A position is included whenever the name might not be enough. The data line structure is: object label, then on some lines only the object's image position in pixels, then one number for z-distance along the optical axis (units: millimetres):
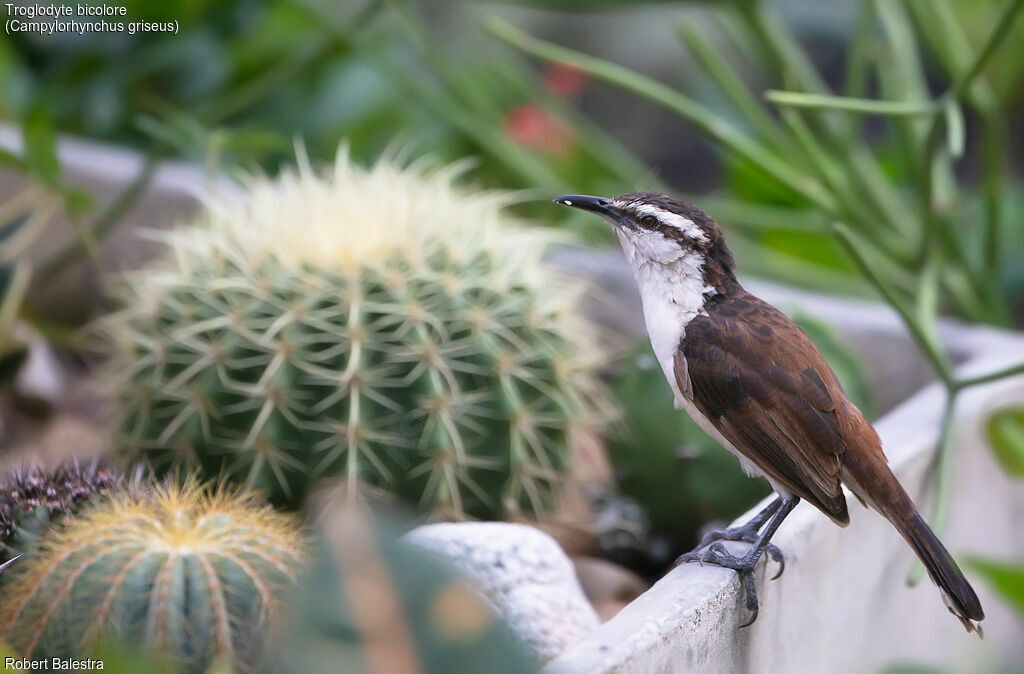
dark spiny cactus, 4565
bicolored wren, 4581
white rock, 4608
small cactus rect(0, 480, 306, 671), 4514
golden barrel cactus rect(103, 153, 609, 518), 4702
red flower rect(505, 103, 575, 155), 5902
